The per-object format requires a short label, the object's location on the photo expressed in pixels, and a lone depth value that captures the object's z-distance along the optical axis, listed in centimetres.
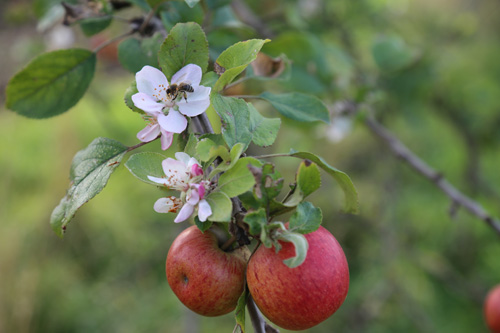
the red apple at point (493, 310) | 115
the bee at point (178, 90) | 86
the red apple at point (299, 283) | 85
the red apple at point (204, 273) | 87
